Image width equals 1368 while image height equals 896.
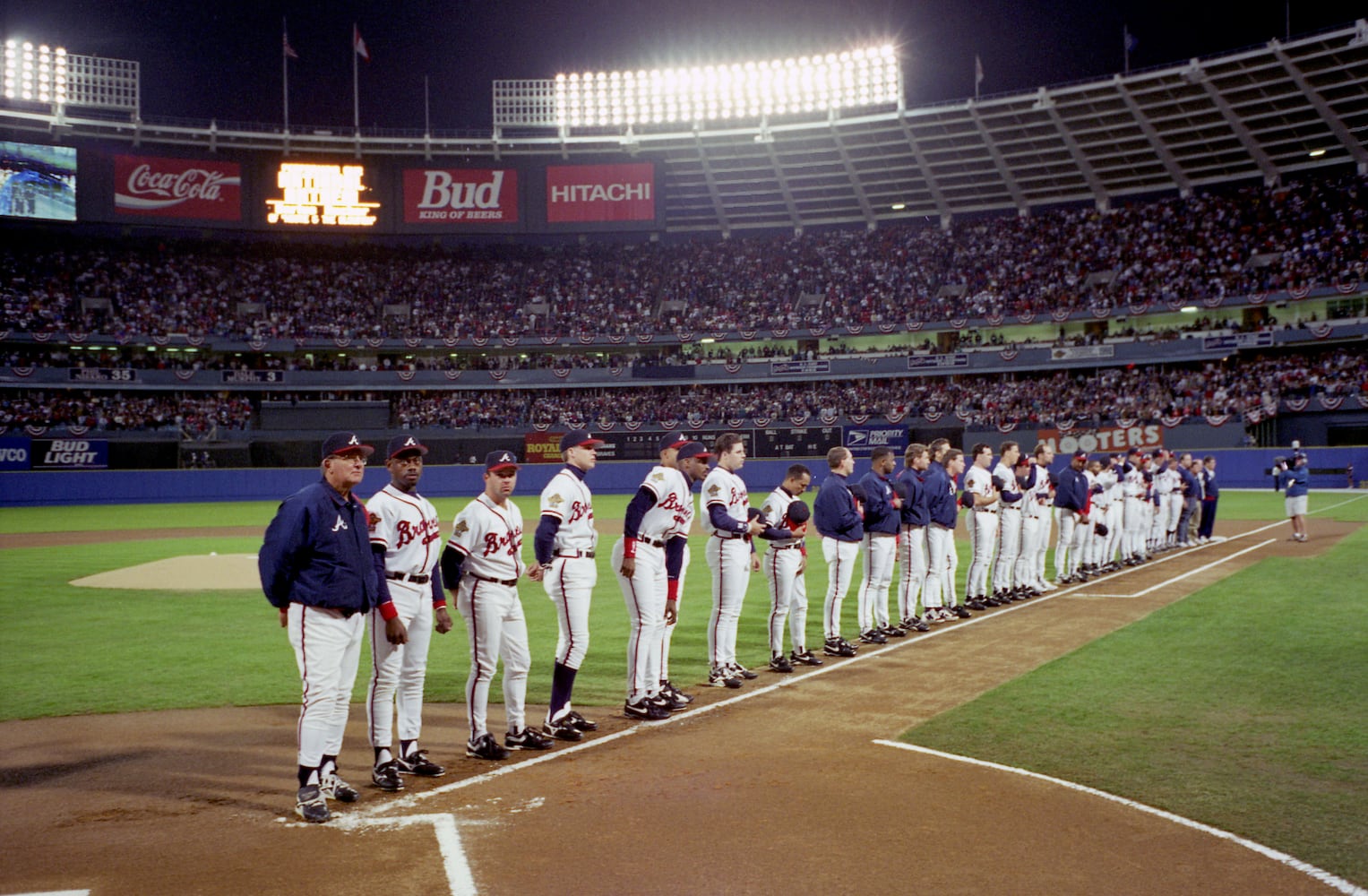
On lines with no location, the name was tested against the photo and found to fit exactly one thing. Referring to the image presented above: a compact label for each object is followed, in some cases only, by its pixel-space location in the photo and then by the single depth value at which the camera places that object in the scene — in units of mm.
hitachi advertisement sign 55062
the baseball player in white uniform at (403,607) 6980
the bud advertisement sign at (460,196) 55031
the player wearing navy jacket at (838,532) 11266
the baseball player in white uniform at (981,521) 14312
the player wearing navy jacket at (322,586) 6289
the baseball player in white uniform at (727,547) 9664
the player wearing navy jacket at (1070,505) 17203
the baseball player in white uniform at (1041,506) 16031
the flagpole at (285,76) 48666
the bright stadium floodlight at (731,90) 52469
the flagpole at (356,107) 51781
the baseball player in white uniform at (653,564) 8664
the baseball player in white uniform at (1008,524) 14984
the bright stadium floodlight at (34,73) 49562
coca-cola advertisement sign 51156
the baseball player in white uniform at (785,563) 10508
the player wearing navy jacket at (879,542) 12211
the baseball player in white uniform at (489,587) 7551
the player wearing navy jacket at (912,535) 13117
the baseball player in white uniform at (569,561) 7965
